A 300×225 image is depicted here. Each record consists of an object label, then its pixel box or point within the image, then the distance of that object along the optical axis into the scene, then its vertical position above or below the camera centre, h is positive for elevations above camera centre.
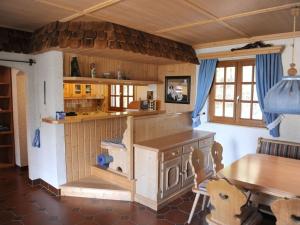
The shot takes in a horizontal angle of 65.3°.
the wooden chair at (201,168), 2.73 -0.91
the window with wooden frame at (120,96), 5.66 -0.02
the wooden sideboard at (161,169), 3.08 -1.02
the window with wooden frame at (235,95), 4.06 +0.01
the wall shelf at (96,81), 3.54 +0.24
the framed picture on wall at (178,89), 4.74 +0.13
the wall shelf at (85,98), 5.40 -0.07
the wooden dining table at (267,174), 2.04 -0.79
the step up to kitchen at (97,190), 3.39 -1.40
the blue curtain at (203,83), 4.37 +0.24
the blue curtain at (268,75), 3.66 +0.33
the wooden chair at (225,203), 1.85 -0.88
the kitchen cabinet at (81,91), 5.39 +0.10
